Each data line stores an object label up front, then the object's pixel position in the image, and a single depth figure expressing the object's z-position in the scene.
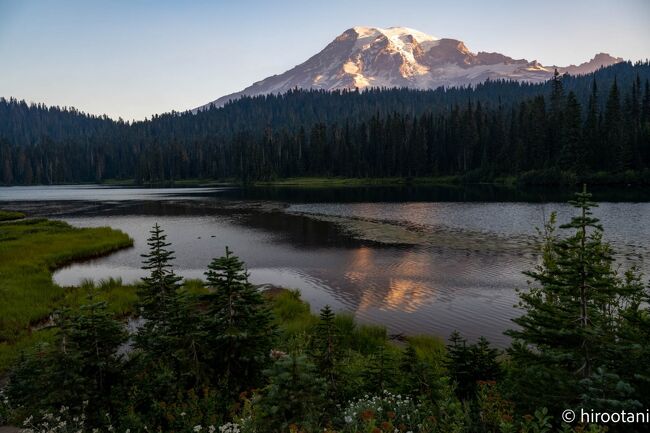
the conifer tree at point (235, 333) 11.71
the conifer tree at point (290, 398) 7.97
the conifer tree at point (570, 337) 8.06
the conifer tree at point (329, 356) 11.36
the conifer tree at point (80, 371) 10.17
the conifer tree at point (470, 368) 11.93
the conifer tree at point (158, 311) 12.46
